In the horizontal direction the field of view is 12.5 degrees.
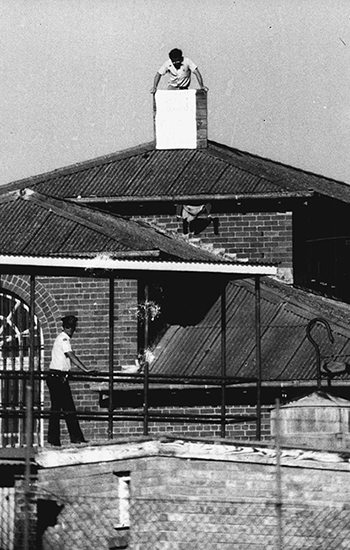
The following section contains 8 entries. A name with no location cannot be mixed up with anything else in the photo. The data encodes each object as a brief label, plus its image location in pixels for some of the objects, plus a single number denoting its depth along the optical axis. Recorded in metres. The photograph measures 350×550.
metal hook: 20.03
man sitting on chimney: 28.02
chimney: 28.09
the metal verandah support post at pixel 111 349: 18.05
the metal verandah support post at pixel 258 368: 18.39
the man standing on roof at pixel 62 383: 18.67
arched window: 23.61
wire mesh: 15.45
